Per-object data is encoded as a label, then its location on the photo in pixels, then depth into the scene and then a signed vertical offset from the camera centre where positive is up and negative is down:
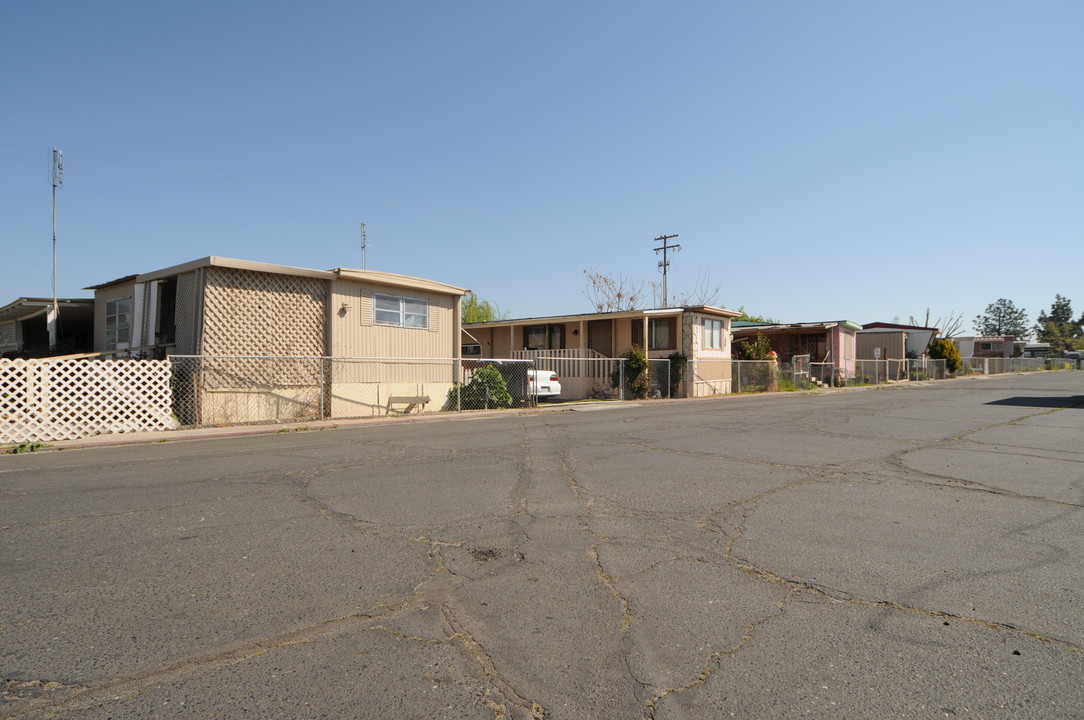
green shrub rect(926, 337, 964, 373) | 44.72 +1.05
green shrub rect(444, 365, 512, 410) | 18.27 -0.76
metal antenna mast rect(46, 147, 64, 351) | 18.89 +1.39
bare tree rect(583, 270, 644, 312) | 56.84 +6.14
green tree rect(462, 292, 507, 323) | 58.15 +5.34
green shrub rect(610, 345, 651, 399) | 23.25 -0.27
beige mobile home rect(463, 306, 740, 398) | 24.73 +1.12
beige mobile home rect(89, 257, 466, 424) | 14.27 +0.82
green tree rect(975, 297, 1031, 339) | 128.25 +9.55
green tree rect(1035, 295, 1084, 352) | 102.59 +6.89
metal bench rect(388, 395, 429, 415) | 16.56 -0.93
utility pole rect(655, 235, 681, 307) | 46.94 +8.69
